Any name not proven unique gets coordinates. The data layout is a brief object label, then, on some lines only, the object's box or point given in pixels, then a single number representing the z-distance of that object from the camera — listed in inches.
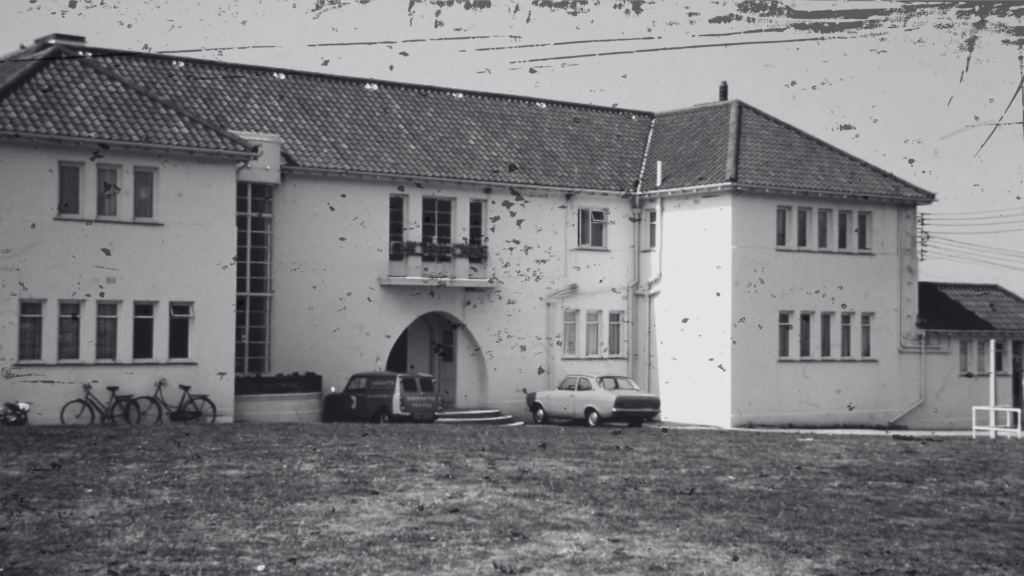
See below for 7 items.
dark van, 1401.3
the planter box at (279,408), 1321.4
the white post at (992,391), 1423.5
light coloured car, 1454.2
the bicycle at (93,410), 1188.5
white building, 1248.2
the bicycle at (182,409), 1230.9
